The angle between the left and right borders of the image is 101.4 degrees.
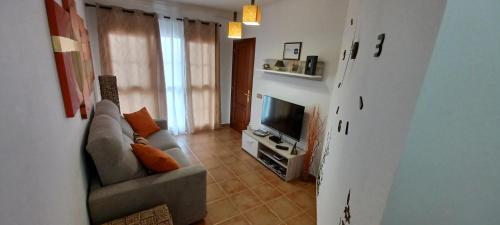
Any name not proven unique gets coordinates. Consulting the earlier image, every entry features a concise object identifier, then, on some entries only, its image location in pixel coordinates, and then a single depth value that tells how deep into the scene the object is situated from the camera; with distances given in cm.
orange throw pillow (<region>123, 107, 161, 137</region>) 289
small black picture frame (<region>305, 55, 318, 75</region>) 256
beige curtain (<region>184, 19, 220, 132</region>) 386
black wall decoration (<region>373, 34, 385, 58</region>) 89
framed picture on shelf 289
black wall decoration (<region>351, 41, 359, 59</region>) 137
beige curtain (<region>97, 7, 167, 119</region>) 317
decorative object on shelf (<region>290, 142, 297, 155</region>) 281
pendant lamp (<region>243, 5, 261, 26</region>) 201
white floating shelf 256
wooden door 400
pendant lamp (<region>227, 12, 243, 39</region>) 269
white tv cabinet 278
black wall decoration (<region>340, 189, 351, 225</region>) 98
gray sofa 144
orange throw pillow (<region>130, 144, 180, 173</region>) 173
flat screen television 288
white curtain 367
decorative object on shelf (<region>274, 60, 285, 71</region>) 312
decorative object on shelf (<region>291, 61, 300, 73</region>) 286
